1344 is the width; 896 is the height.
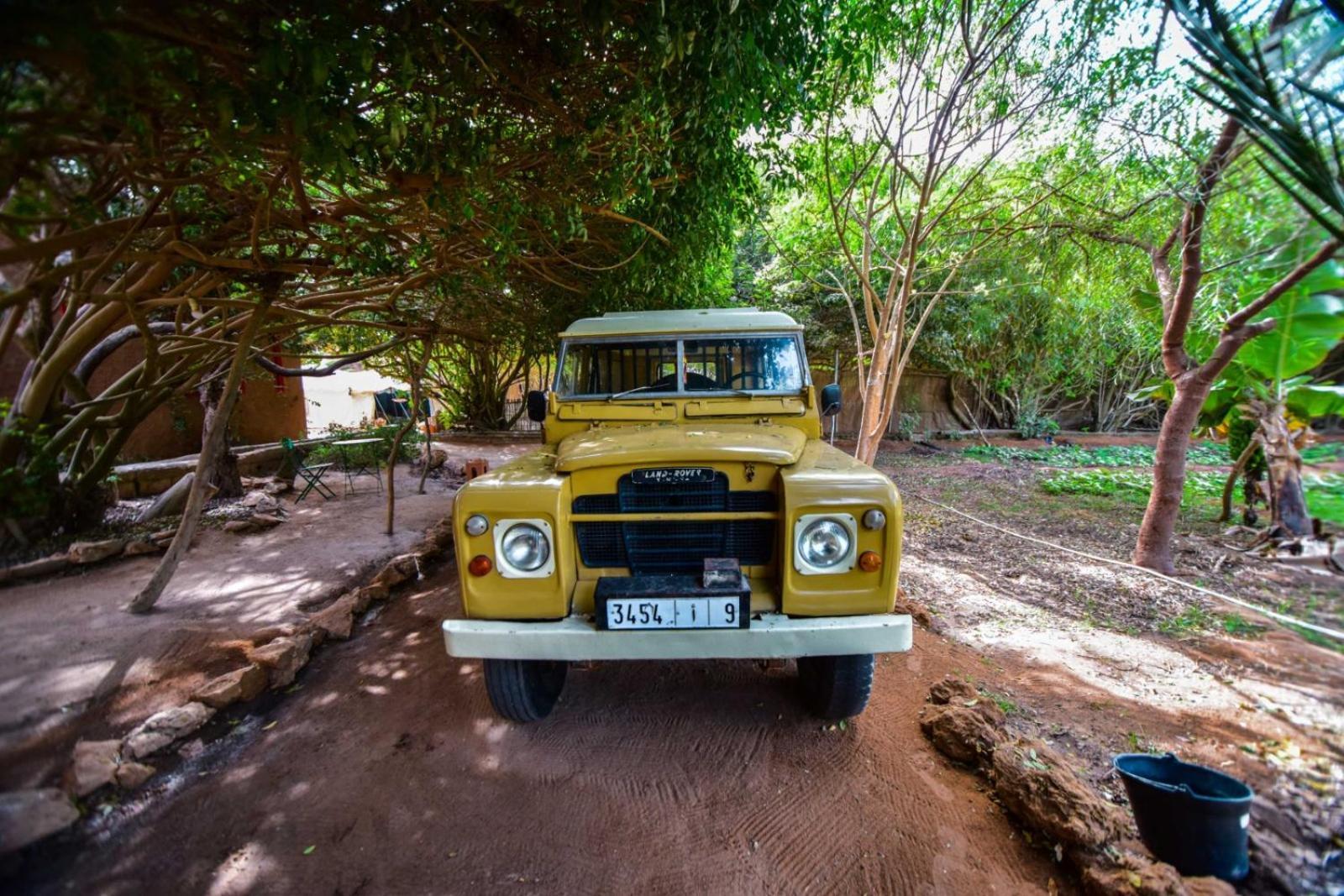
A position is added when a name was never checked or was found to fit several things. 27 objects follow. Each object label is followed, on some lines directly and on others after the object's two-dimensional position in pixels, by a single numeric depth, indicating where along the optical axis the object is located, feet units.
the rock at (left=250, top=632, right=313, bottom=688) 11.33
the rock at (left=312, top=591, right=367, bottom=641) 13.58
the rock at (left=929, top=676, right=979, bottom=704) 9.82
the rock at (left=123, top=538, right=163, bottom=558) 18.16
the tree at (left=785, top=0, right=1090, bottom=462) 17.67
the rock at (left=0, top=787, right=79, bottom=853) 6.27
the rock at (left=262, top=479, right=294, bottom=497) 29.63
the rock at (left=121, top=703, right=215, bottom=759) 8.80
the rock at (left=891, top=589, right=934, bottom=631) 13.52
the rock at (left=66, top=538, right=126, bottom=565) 15.84
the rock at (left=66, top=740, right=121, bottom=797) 7.85
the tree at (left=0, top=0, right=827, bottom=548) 5.06
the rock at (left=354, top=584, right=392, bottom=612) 15.34
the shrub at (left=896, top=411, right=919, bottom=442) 49.47
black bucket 5.61
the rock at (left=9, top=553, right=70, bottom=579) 10.25
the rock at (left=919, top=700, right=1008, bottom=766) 8.41
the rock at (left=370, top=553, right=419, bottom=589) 16.79
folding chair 28.35
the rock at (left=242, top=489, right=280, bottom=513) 25.18
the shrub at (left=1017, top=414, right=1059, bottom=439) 51.39
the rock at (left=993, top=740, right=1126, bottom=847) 6.48
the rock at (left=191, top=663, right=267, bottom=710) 10.12
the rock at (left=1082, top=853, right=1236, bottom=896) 5.42
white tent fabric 72.02
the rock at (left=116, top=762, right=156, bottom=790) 8.25
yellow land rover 7.68
